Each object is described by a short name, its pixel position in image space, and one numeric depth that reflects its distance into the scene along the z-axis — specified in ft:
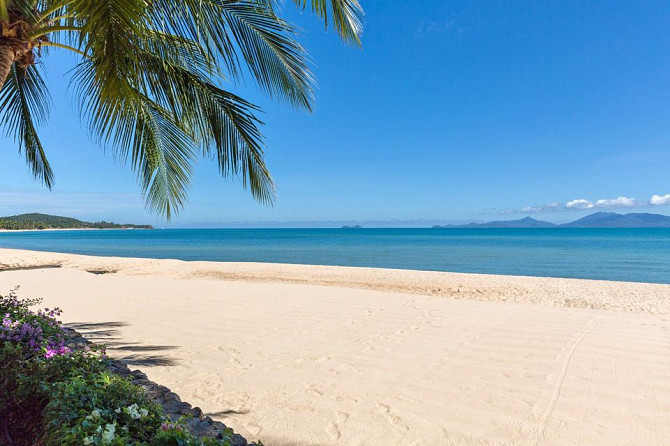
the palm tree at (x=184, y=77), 10.83
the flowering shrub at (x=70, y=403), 5.99
